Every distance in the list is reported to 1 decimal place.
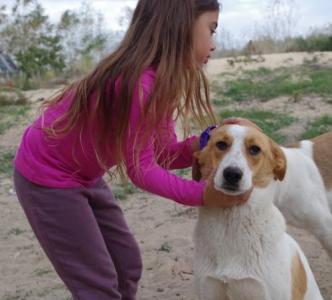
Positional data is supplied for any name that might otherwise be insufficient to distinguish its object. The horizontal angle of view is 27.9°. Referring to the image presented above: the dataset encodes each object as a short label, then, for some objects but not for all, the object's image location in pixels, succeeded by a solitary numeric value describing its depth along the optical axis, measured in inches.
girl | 99.0
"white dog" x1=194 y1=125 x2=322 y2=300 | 98.8
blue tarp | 569.0
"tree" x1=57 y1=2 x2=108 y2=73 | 568.7
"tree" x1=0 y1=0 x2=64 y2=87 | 542.0
